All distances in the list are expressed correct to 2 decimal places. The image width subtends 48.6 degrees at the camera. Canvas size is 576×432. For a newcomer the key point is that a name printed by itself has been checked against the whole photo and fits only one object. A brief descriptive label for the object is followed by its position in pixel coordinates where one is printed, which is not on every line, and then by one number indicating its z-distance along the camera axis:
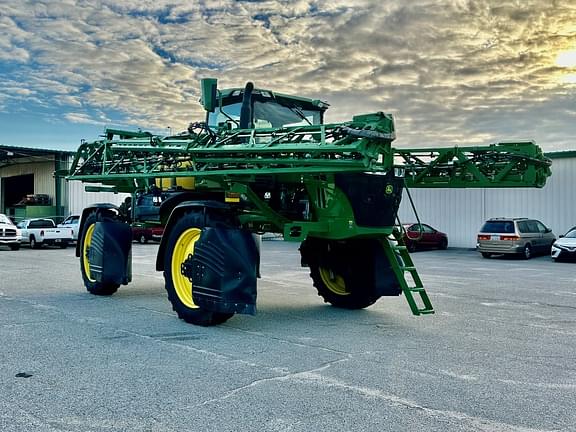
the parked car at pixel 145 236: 30.39
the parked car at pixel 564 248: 23.01
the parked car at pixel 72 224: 30.89
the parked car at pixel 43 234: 29.89
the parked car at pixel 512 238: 25.19
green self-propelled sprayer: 7.90
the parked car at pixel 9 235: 27.89
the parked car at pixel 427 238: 28.88
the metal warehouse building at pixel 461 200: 28.95
